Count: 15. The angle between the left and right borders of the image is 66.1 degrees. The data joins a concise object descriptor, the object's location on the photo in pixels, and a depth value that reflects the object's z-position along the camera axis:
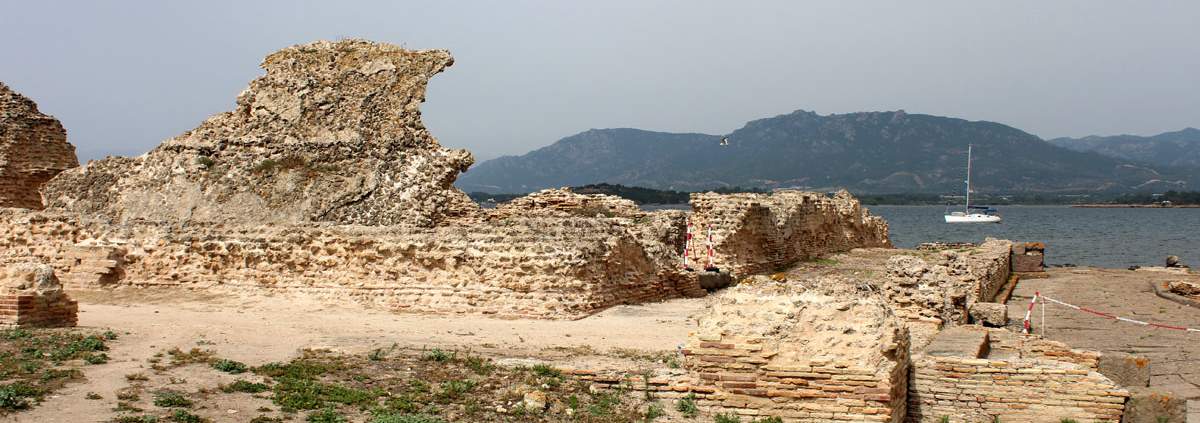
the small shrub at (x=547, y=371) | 8.70
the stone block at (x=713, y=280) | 17.13
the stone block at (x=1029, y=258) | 24.86
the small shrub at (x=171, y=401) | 7.33
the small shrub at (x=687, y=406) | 7.88
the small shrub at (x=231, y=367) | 8.71
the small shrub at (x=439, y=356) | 9.54
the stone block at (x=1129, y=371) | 9.18
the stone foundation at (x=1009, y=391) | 7.94
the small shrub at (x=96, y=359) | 8.73
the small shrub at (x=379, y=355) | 9.56
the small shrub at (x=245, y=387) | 7.96
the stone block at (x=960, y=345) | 8.84
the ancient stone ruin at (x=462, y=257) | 7.94
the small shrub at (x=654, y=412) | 7.82
